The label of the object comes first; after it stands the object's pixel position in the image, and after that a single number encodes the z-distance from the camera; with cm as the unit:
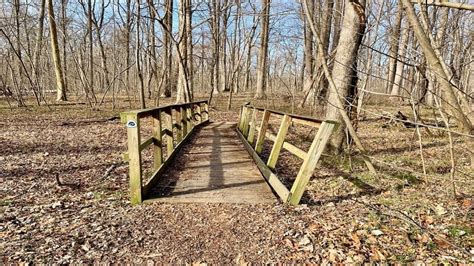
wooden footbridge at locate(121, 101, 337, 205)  414
